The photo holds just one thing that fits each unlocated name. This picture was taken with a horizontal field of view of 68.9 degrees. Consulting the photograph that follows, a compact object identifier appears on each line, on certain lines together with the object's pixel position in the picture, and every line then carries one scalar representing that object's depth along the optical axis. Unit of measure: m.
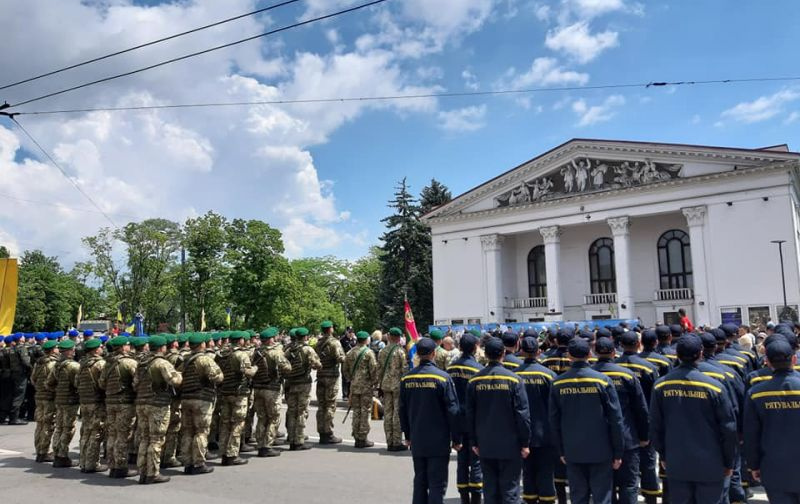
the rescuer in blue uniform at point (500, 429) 6.27
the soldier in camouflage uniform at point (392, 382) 10.80
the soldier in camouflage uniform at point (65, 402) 10.45
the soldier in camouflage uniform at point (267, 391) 10.80
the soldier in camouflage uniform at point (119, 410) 9.47
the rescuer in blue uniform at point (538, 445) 6.73
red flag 16.77
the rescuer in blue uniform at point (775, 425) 4.84
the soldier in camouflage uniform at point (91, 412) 9.88
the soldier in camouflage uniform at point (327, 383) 11.82
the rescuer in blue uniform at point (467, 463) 7.25
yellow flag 16.69
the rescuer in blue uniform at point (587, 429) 5.82
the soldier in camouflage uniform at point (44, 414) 10.96
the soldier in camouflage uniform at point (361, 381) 11.30
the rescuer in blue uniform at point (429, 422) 6.66
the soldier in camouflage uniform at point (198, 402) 9.47
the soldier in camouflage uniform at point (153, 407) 8.98
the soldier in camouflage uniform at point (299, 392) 11.31
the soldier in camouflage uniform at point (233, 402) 10.09
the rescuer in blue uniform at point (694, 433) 5.07
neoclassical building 34.47
